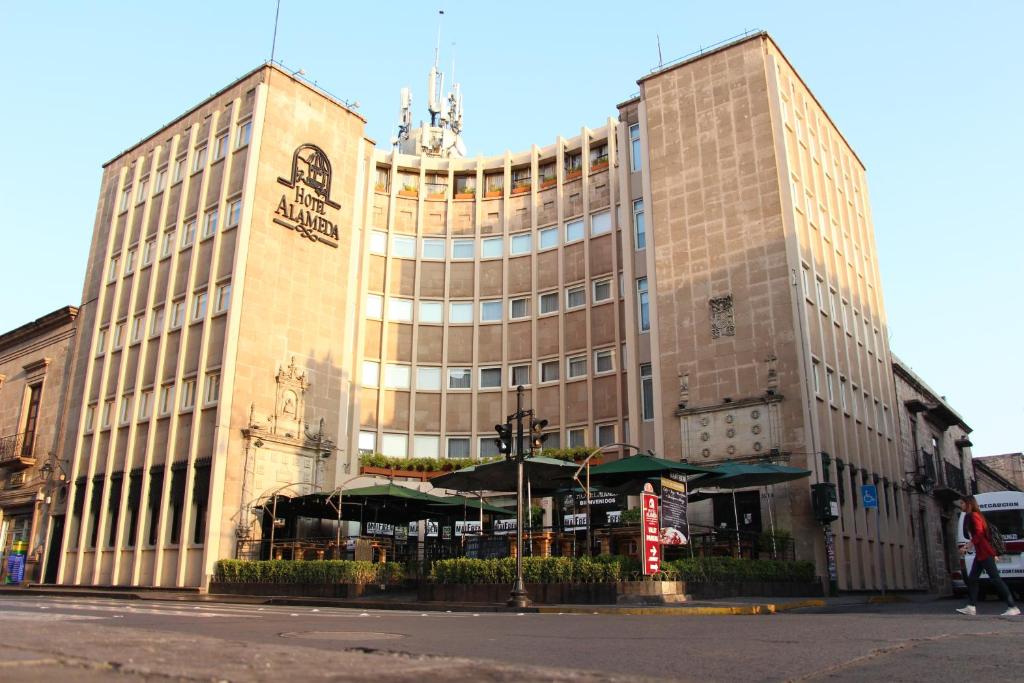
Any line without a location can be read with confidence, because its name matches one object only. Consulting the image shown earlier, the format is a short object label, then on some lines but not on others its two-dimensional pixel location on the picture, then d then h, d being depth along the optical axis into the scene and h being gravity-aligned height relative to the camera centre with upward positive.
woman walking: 12.02 +0.17
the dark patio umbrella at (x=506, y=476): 20.87 +2.22
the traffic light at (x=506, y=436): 19.20 +2.85
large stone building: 30.36 +10.43
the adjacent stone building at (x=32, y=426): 36.44 +6.31
